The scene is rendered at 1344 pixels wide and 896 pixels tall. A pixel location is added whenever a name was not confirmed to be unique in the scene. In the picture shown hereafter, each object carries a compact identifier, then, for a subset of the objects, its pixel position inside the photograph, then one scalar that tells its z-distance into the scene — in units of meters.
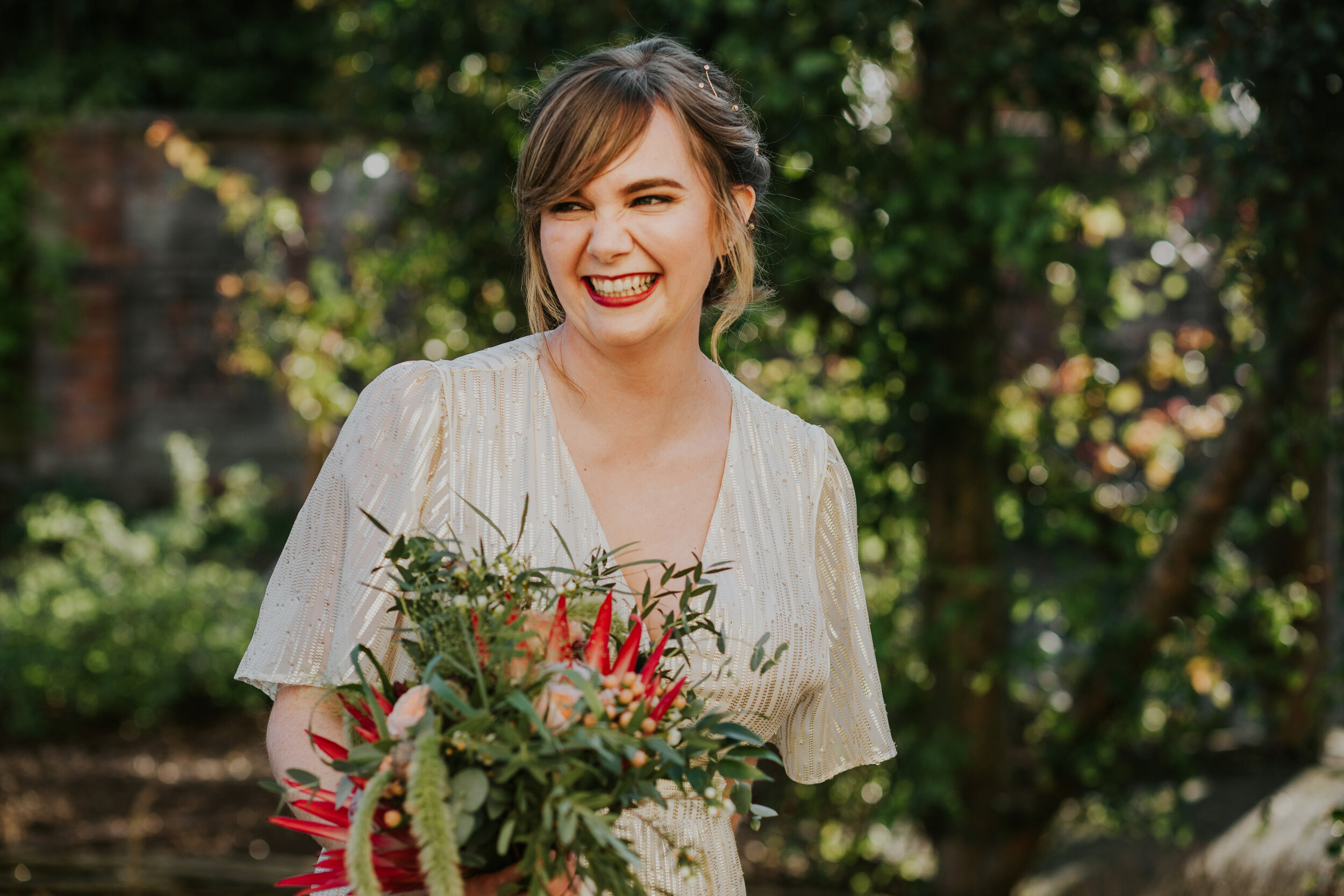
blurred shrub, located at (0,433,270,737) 6.52
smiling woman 1.73
